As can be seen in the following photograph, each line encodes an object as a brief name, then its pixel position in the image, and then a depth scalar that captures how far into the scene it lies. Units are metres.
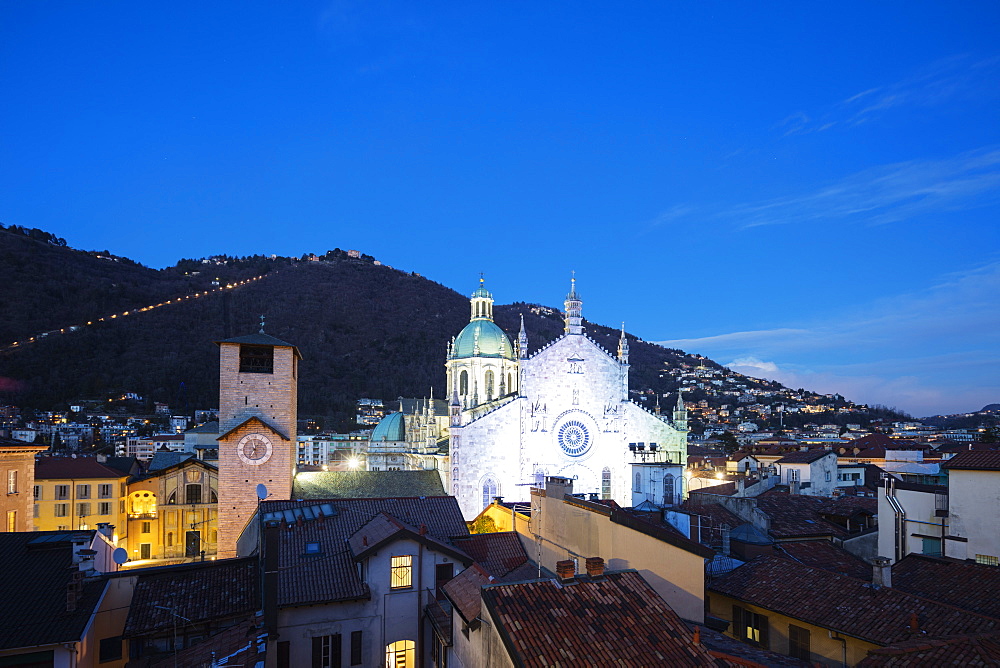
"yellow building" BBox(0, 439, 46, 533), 29.22
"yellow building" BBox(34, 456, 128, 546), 47.06
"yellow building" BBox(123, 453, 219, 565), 47.31
